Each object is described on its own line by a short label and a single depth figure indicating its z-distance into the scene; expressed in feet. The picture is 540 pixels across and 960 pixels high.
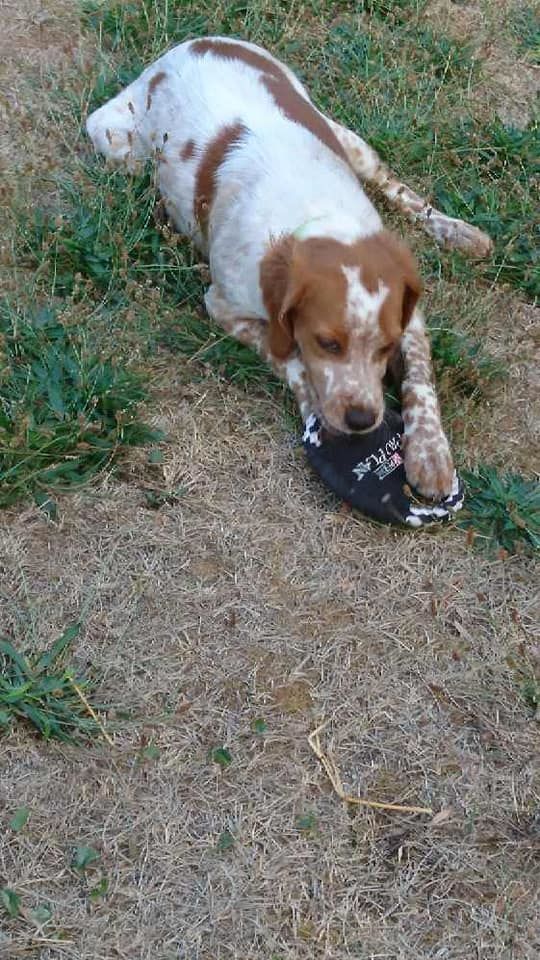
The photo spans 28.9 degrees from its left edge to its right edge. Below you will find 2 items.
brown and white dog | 10.85
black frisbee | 10.75
